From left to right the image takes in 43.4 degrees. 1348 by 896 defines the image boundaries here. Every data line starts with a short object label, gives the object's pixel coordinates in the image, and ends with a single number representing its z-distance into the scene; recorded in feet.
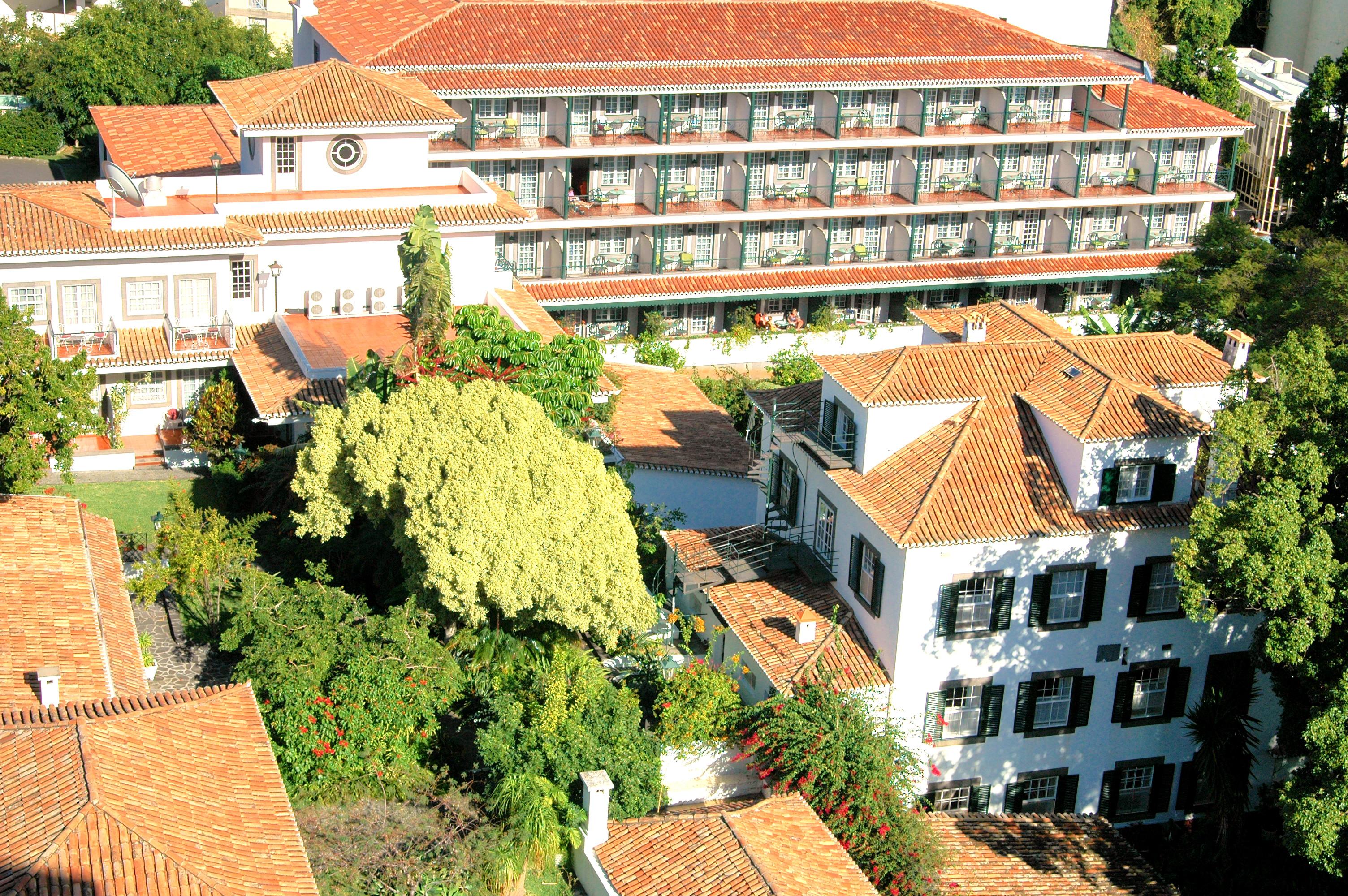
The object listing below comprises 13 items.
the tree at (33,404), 123.95
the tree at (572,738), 110.52
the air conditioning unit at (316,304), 169.37
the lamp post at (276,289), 166.20
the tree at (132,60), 252.01
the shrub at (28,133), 254.47
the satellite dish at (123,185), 167.73
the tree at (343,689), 111.45
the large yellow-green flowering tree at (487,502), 118.62
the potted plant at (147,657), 122.52
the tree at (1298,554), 108.06
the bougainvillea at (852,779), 115.03
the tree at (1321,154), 220.84
